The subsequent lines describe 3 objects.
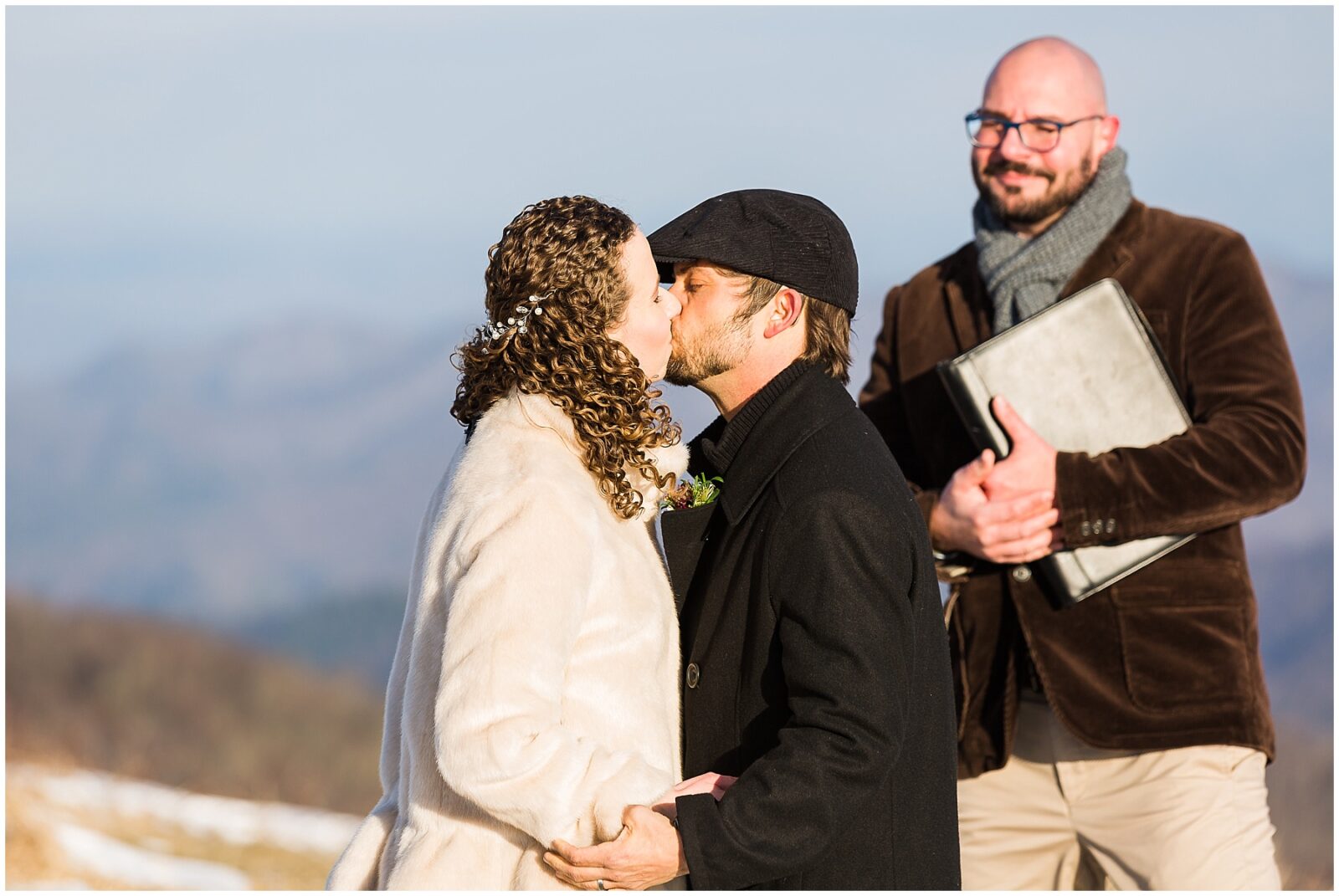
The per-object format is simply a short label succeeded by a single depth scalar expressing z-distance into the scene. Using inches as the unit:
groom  203.9
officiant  303.6
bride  195.8
